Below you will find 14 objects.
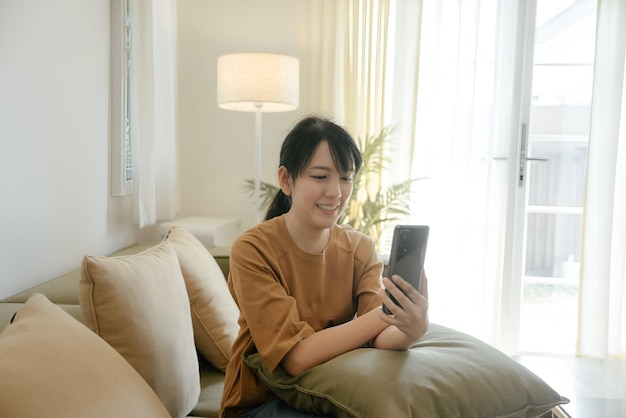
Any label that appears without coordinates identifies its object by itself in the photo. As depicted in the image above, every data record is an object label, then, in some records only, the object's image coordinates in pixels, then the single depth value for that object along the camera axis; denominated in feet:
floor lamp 9.22
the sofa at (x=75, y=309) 4.78
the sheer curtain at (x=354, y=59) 10.91
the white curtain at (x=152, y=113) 8.58
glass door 10.80
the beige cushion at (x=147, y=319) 4.08
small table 5.51
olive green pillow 3.13
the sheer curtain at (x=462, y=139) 10.76
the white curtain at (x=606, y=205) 10.36
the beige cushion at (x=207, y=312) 5.75
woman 3.67
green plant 10.27
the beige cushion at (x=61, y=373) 2.46
